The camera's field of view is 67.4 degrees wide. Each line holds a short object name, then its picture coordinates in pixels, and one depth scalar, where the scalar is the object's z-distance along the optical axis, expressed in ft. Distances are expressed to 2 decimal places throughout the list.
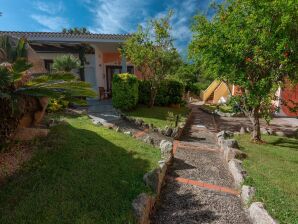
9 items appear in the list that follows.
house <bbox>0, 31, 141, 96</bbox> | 43.40
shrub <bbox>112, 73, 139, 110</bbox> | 40.45
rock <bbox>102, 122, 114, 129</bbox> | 30.26
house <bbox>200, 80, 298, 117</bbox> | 53.01
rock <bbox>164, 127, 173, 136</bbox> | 31.81
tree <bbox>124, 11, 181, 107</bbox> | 43.70
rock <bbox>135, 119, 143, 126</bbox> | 35.24
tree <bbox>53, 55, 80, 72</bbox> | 41.63
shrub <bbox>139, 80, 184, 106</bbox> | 49.67
